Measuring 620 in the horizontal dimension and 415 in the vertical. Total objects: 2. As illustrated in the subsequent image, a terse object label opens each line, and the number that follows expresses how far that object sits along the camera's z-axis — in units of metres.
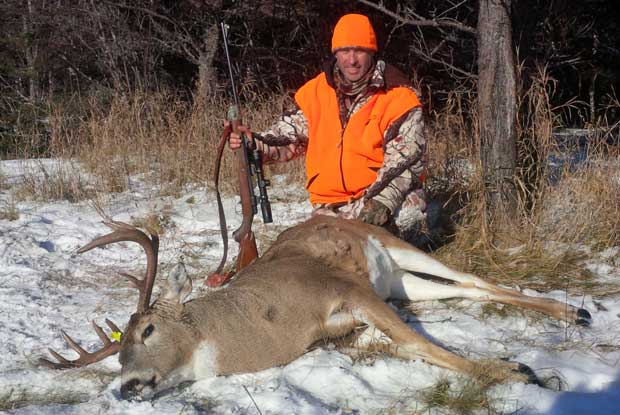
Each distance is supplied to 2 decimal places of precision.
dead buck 2.96
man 4.48
